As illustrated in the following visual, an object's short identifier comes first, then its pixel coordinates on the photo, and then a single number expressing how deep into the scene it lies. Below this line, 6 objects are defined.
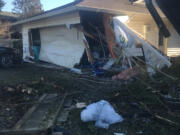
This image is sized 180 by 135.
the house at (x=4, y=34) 17.12
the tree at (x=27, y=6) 33.66
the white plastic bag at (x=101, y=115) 3.20
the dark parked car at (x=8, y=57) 9.70
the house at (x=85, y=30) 7.79
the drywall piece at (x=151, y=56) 6.26
